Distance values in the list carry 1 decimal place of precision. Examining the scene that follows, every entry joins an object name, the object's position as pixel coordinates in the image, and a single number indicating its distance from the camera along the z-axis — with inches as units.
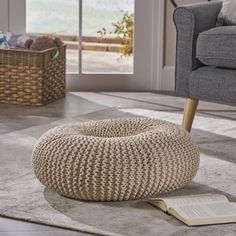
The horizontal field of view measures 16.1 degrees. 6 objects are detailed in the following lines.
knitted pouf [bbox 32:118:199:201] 101.2
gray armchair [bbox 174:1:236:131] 139.4
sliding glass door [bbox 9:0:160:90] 204.7
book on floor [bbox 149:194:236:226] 96.5
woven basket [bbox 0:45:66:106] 183.1
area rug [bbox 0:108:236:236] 94.6
